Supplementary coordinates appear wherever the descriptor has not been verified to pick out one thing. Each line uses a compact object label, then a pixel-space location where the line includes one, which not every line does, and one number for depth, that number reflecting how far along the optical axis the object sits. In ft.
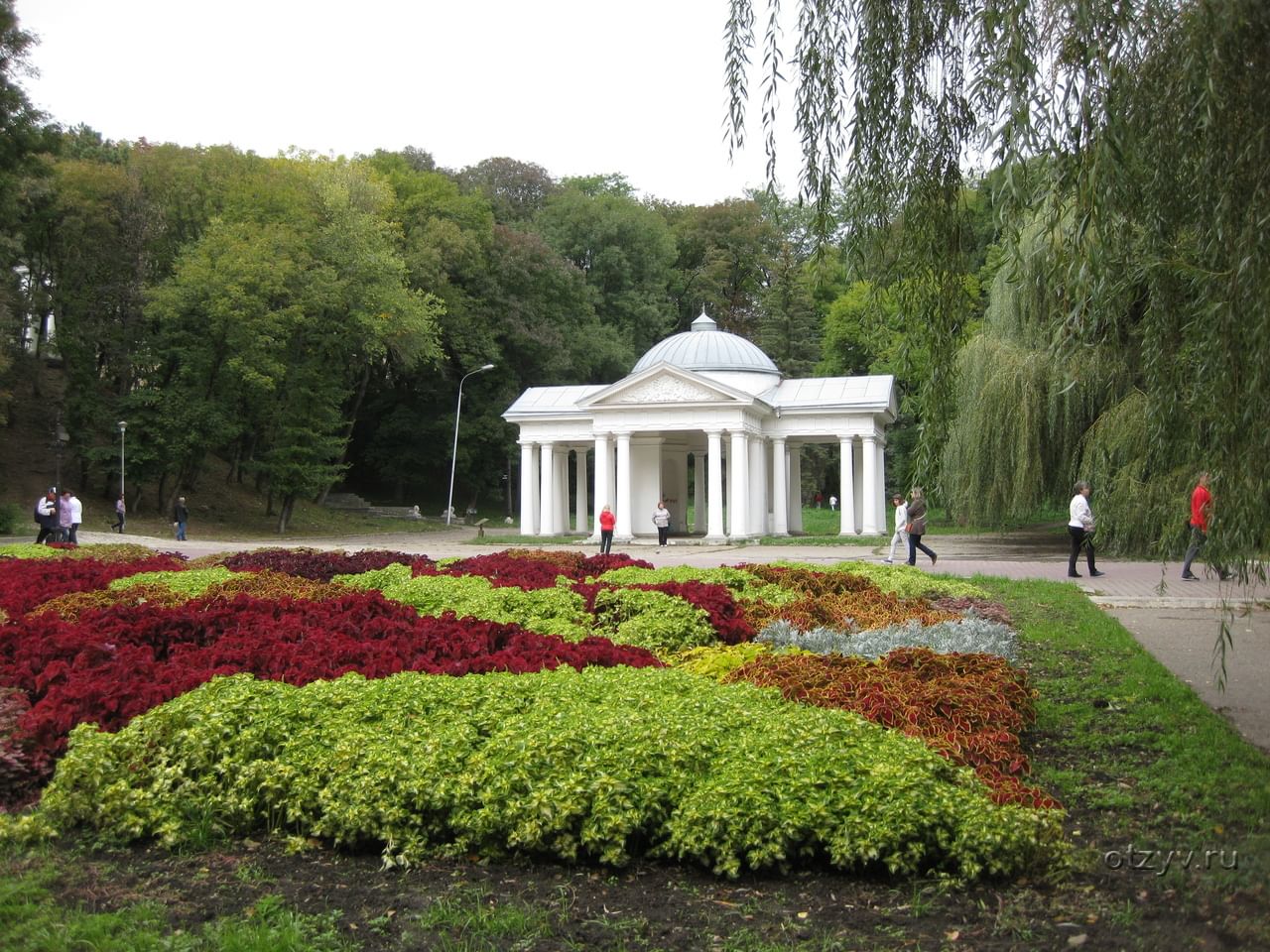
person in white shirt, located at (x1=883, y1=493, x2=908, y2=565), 68.52
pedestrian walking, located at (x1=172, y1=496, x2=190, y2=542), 111.24
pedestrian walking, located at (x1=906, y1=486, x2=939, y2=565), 66.74
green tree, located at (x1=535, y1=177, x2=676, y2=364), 193.98
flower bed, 14.05
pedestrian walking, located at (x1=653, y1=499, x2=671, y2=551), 110.11
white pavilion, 127.03
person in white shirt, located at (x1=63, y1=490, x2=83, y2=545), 83.82
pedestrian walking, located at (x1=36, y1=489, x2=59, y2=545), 79.15
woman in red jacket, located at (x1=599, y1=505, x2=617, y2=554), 92.89
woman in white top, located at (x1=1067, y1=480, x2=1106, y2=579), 61.00
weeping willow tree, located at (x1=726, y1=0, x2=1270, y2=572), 16.21
